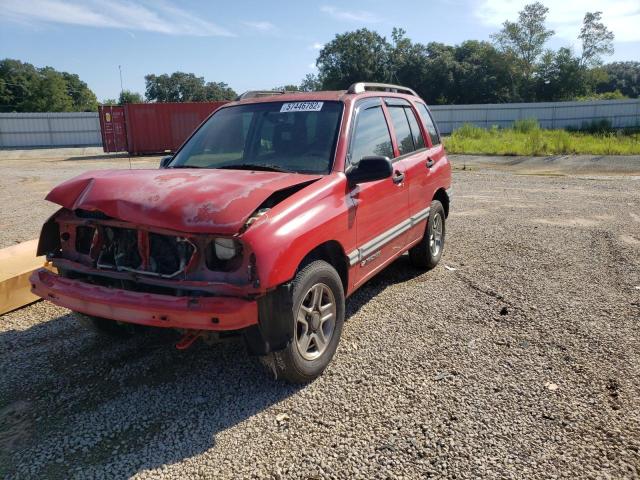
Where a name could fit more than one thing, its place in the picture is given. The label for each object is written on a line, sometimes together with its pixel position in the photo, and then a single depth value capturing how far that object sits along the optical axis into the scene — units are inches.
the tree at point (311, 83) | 3179.1
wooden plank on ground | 188.0
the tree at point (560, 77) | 2687.0
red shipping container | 1095.0
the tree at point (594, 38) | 2886.3
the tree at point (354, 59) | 2915.8
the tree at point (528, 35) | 2915.1
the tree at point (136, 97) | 3366.1
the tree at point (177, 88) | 3846.0
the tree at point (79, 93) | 3334.2
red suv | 117.0
